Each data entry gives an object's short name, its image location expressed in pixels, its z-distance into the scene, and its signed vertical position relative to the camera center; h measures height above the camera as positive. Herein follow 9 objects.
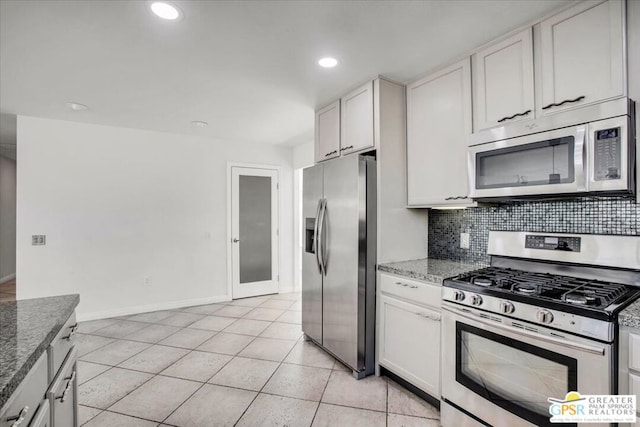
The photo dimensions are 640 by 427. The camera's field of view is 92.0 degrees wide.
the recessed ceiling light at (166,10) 1.69 +1.15
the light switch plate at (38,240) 3.58 -0.27
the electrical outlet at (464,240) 2.52 -0.21
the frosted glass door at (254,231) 4.82 -0.25
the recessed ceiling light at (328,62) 2.27 +1.15
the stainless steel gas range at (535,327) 1.32 -0.54
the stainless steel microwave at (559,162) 1.50 +0.29
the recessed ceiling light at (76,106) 3.18 +1.15
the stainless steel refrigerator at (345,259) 2.46 -0.36
